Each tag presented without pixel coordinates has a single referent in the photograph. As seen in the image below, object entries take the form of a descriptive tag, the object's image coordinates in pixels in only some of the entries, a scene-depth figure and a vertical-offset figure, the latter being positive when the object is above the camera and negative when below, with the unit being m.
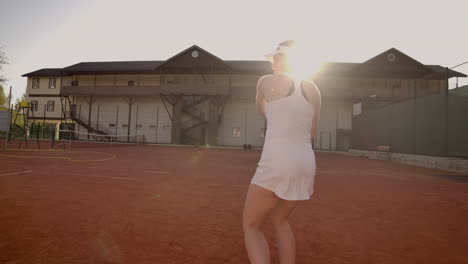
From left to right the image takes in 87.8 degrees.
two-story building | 27.97 +5.05
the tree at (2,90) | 34.44 +6.52
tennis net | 30.41 -0.42
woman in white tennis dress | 1.57 -0.11
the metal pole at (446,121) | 11.34 +1.18
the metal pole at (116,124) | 31.48 +1.48
